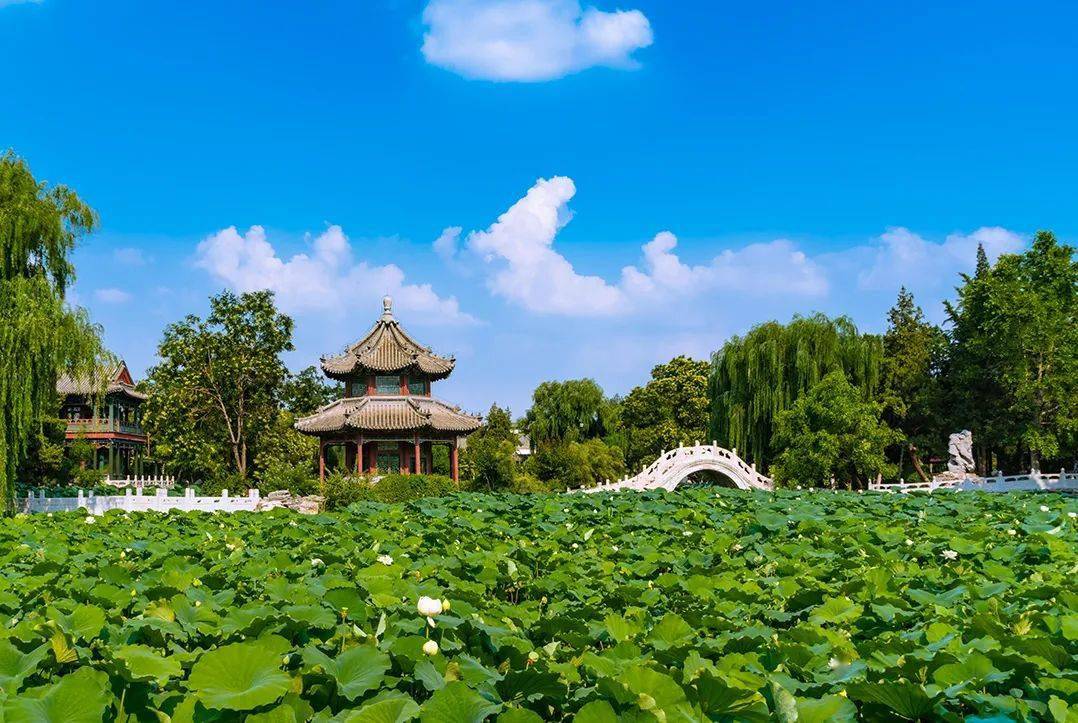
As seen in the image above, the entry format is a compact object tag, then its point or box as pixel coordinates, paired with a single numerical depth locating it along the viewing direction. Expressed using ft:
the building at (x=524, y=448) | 184.75
